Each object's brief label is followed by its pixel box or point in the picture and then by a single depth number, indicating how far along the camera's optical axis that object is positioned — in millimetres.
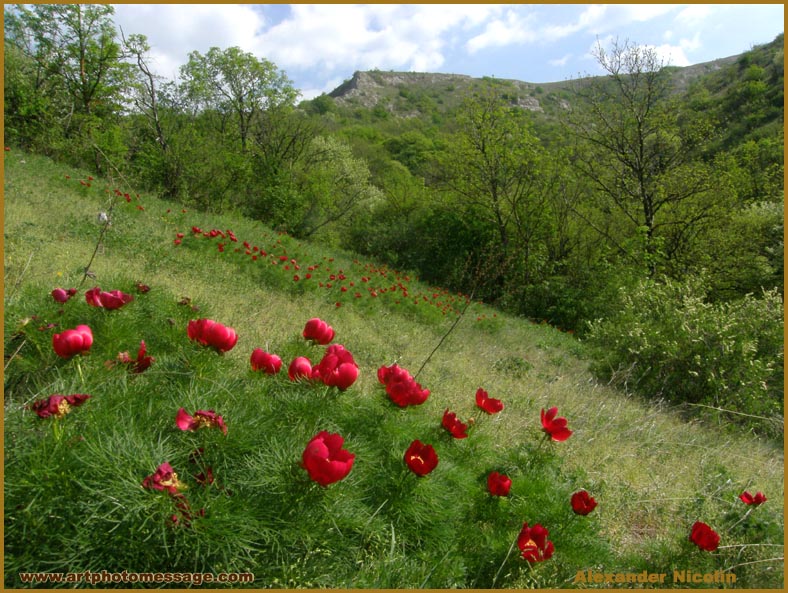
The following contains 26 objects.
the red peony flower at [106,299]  1838
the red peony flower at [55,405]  1101
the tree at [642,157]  13062
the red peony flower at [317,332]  2031
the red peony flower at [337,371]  1582
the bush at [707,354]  5699
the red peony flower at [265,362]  1745
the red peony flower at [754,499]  2209
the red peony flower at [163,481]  1047
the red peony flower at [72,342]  1430
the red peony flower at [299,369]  1710
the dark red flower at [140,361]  1612
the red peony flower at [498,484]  1712
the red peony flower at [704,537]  1688
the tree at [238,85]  23891
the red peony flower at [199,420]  1220
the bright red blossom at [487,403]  2061
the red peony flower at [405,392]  1680
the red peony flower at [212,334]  1620
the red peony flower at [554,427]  2008
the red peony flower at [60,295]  1897
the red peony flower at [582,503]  1658
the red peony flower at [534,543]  1498
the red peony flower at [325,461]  1128
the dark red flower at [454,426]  1807
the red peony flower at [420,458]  1441
